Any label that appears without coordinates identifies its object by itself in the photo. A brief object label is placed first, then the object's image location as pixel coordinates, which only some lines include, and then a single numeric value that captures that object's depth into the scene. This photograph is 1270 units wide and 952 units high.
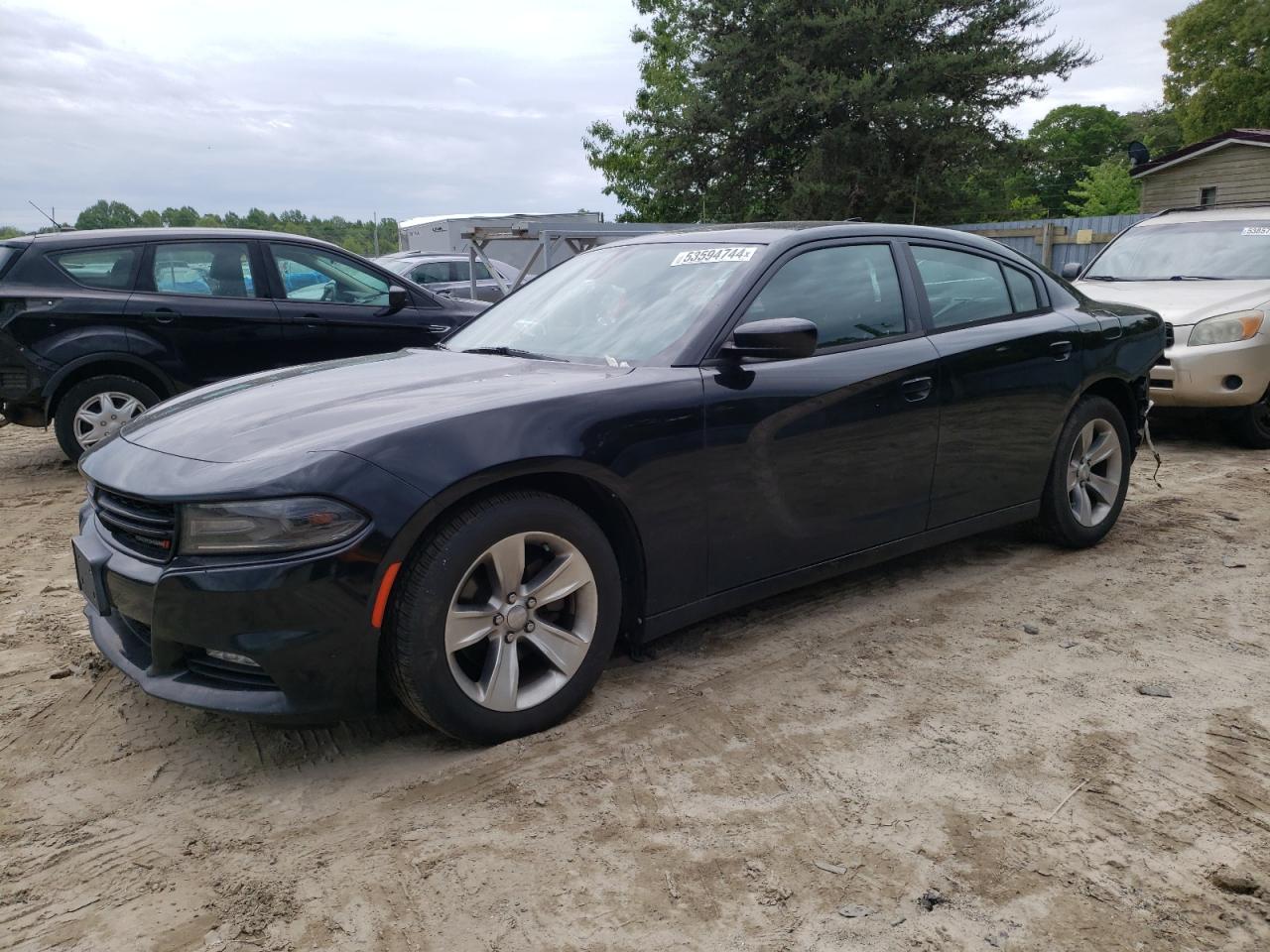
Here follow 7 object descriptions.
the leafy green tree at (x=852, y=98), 25.53
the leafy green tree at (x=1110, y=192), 48.22
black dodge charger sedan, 2.65
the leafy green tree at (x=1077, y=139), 60.16
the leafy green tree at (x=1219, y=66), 43.19
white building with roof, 23.62
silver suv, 7.18
